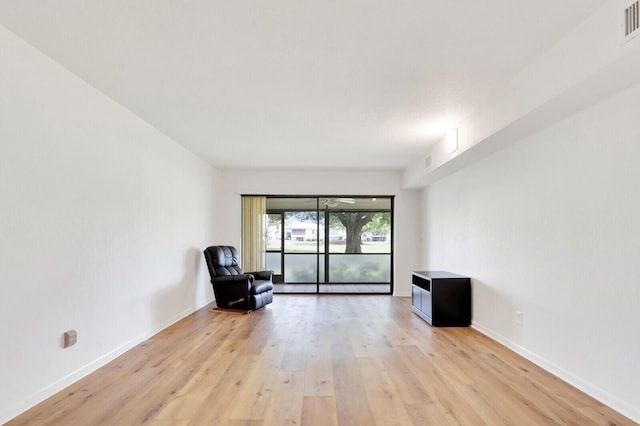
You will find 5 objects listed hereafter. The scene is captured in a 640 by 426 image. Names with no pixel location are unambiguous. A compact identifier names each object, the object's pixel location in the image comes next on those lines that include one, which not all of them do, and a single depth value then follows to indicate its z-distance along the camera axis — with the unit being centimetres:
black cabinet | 425
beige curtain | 680
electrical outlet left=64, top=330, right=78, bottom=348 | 251
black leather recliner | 495
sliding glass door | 726
